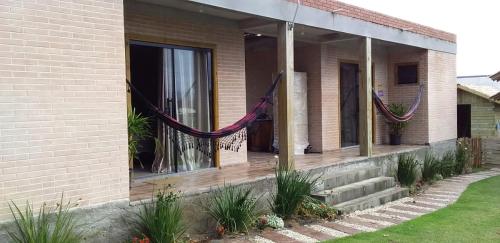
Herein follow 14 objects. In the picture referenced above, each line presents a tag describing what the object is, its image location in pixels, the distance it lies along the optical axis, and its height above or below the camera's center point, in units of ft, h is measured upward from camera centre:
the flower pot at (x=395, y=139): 39.27 -2.32
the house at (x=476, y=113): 50.65 -0.27
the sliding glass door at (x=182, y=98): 23.79 +0.95
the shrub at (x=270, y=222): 20.07 -4.77
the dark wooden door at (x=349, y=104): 36.99 +0.72
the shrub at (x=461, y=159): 38.93 -4.13
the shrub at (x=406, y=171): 30.83 -4.00
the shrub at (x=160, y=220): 16.28 -3.74
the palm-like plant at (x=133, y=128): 18.47 -0.50
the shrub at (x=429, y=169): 33.73 -4.24
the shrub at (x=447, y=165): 36.31 -4.33
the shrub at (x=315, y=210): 21.81 -4.64
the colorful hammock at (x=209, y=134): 19.08 -0.94
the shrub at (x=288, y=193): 21.40 -3.74
